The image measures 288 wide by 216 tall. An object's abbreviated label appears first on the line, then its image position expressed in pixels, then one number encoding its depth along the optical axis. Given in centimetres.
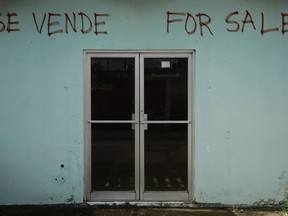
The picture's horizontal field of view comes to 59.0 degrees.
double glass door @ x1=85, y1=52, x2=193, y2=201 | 393
